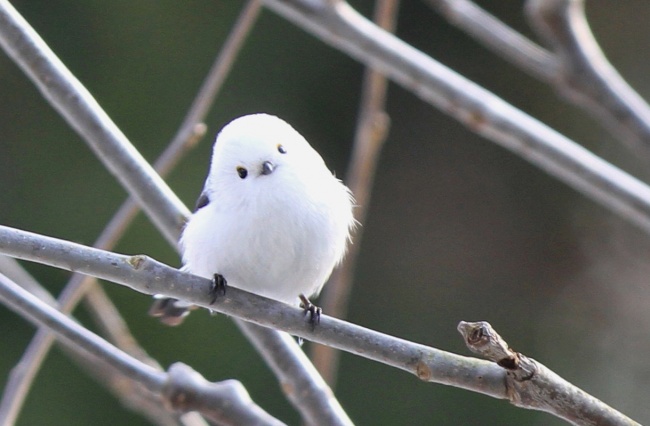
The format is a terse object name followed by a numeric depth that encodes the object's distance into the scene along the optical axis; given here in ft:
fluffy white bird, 8.66
